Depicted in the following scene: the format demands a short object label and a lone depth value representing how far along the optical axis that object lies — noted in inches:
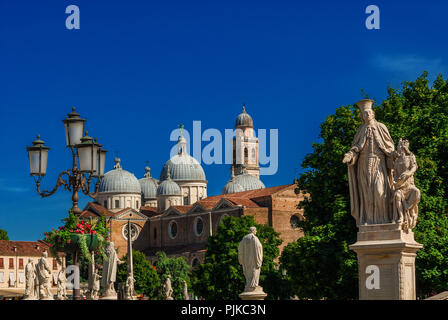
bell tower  6240.2
